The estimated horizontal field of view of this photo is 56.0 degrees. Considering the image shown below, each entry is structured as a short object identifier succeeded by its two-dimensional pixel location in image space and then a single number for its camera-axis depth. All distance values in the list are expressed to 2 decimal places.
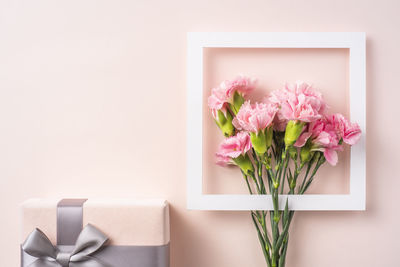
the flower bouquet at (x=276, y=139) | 0.76
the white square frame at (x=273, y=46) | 0.82
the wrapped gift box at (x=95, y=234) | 0.76
